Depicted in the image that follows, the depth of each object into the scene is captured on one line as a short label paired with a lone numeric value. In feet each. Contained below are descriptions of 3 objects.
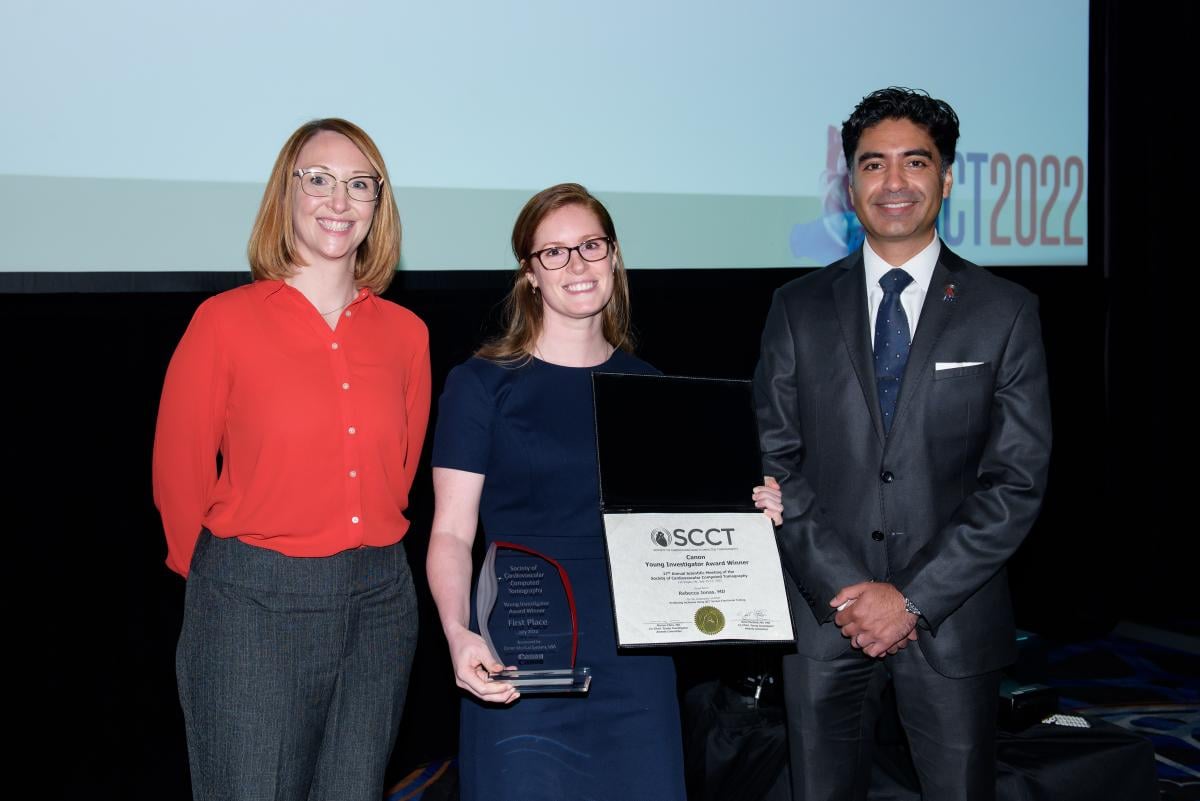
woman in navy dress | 5.93
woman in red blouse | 5.84
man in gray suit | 6.82
